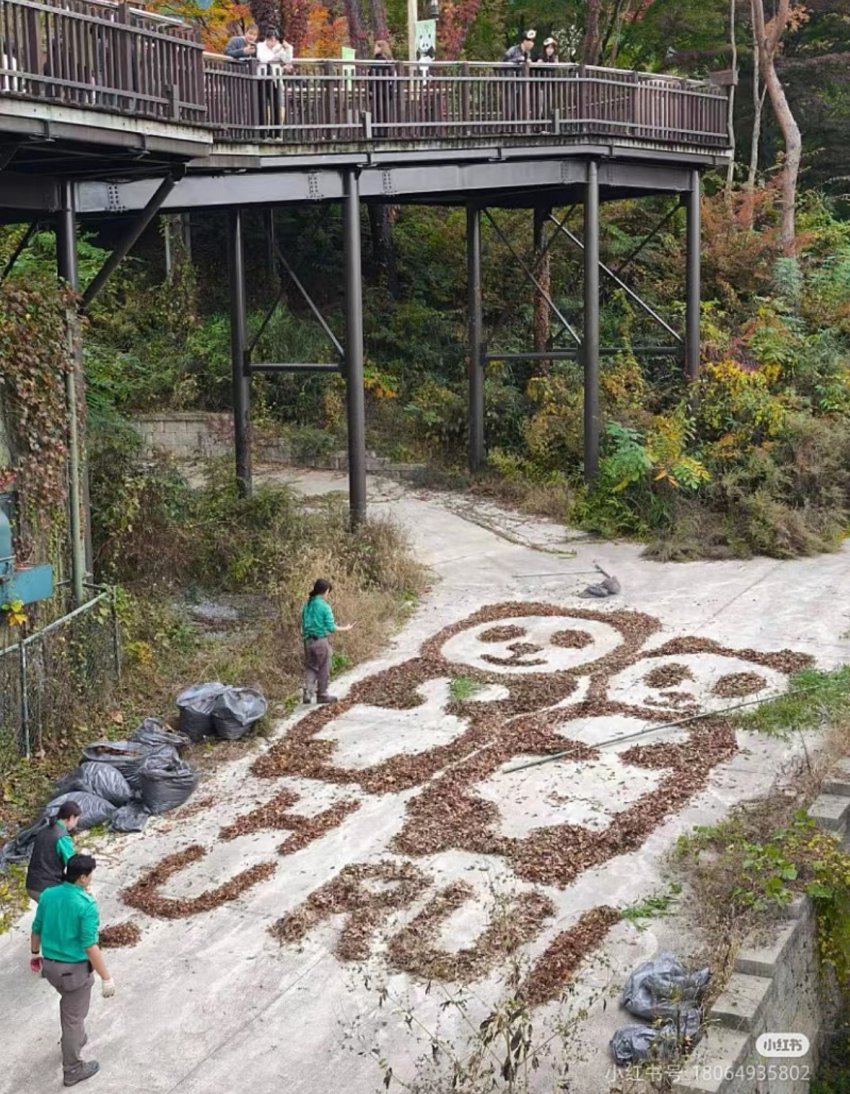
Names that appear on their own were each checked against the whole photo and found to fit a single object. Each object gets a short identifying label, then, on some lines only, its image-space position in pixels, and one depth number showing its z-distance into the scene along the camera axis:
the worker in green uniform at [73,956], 7.56
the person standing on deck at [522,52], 20.84
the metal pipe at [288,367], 19.81
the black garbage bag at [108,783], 11.21
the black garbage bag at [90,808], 10.83
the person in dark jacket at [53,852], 8.61
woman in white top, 17.41
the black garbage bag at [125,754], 11.59
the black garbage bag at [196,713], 12.79
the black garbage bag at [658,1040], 7.32
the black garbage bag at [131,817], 10.93
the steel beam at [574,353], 22.97
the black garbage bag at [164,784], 11.34
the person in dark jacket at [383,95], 18.33
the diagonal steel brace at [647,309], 23.64
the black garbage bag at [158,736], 12.13
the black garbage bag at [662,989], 7.78
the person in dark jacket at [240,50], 17.25
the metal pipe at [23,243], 15.54
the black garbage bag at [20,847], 10.25
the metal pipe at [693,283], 23.88
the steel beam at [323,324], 18.86
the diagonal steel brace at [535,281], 23.88
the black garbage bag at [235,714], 12.79
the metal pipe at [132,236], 14.52
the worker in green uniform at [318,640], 13.49
